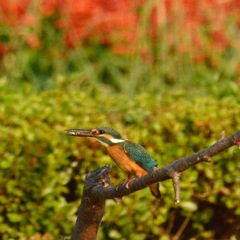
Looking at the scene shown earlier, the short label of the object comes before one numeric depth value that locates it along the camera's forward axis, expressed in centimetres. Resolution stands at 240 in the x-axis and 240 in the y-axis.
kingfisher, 946
